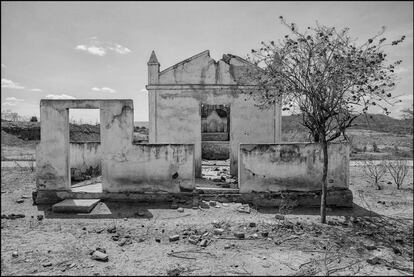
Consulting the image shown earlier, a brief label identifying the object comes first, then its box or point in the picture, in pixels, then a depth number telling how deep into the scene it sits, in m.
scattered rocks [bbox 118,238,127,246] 5.66
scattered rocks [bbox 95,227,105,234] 6.32
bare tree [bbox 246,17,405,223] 6.30
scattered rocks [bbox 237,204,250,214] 7.85
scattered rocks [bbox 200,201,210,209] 8.20
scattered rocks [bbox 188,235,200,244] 5.73
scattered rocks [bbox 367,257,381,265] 4.83
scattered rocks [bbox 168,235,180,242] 5.84
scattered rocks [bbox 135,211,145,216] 7.58
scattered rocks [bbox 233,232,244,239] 6.00
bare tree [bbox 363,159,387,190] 10.74
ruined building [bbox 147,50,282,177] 11.56
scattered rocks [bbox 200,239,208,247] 5.61
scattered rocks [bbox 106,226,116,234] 6.34
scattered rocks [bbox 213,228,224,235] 6.21
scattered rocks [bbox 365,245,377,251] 5.43
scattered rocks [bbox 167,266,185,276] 4.52
